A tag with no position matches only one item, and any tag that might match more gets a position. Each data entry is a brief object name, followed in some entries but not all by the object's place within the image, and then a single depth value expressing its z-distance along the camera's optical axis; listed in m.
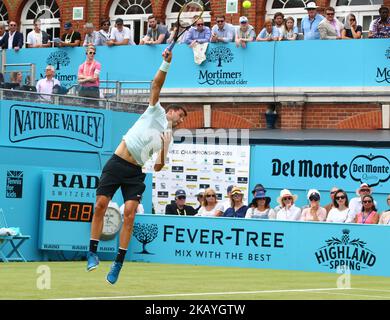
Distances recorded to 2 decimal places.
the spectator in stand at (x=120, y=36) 32.09
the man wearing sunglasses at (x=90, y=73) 26.38
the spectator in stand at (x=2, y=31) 33.85
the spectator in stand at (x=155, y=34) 31.48
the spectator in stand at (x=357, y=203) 21.75
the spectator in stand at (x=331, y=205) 22.67
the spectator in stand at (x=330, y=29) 28.91
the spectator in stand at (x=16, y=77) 26.30
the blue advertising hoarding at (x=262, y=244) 20.77
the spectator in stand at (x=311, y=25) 29.14
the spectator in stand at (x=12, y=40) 32.97
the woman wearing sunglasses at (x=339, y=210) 21.80
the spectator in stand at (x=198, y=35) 30.80
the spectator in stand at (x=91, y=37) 32.47
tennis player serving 14.25
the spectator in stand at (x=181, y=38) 30.97
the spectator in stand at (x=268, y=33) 30.11
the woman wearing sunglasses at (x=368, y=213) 21.16
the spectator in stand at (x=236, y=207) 22.86
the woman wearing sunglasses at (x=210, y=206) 23.25
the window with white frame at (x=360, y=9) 31.84
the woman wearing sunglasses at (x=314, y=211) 22.08
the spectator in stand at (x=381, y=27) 28.00
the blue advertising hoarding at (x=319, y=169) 26.75
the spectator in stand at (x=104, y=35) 32.38
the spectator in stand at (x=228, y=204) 23.49
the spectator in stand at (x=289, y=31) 29.70
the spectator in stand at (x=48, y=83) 26.16
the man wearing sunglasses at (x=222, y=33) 30.66
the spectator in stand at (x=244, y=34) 30.42
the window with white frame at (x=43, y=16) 37.84
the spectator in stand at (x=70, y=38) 32.59
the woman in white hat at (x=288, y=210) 22.28
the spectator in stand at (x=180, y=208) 23.83
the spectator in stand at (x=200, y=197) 24.91
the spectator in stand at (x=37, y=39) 33.32
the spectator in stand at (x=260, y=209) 22.48
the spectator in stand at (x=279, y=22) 30.05
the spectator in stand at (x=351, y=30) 28.72
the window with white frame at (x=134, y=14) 36.03
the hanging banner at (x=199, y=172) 28.83
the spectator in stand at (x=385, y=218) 21.01
